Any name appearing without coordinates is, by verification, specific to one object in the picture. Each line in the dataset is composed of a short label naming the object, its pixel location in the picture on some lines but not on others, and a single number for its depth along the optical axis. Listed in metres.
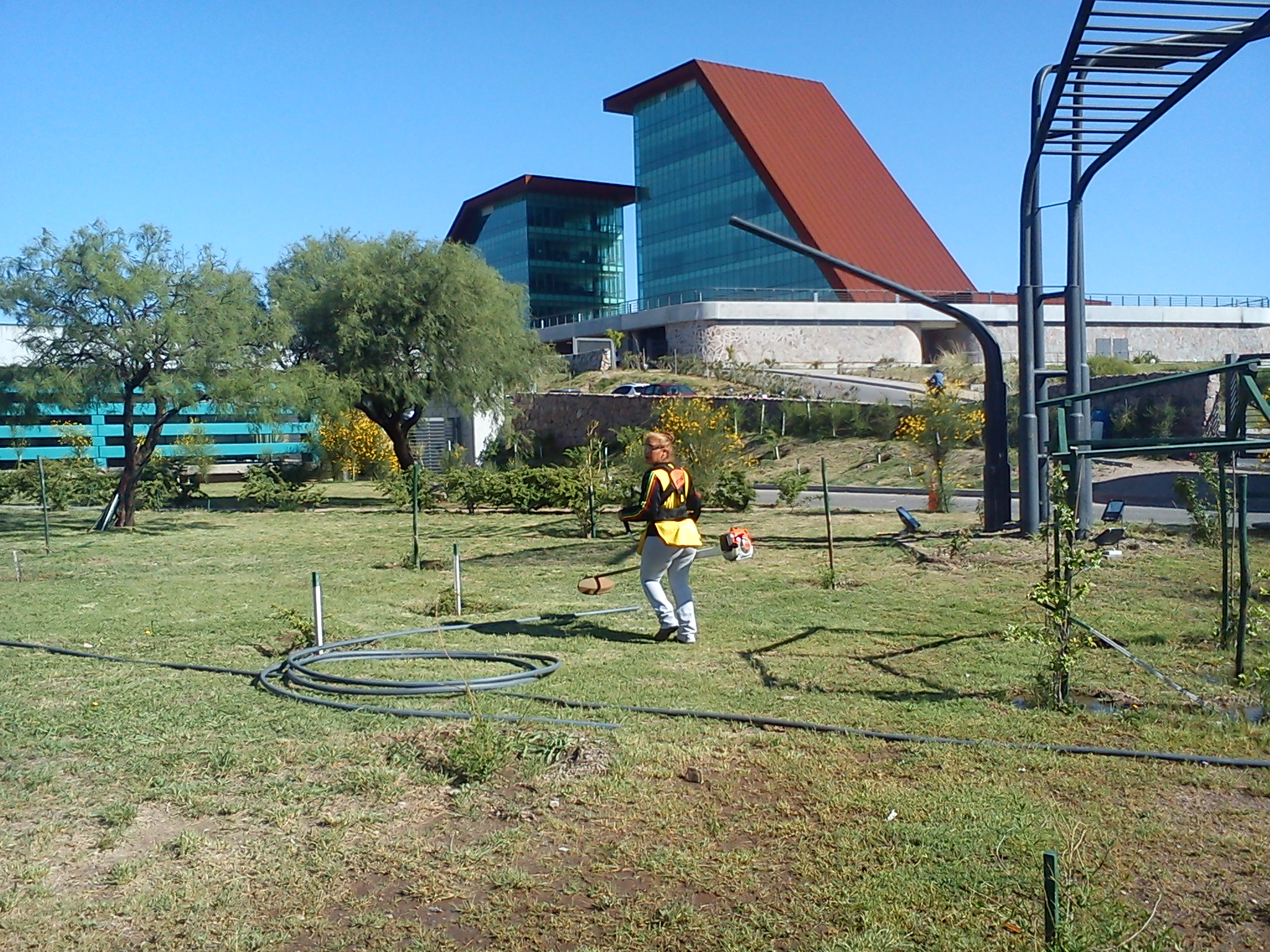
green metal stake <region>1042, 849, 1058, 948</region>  3.39
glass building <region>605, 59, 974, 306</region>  81.31
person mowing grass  8.87
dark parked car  47.94
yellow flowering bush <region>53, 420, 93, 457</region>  30.62
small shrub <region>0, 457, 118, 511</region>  23.73
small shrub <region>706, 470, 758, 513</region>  20.81
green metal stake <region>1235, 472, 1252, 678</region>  6.75
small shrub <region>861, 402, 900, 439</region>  36.62
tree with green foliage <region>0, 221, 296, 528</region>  22.16
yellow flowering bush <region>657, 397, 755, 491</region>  19.97
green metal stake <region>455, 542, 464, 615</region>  10.81
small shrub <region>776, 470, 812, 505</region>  22.50
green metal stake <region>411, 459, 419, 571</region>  14.90
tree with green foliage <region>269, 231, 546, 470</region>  30.81
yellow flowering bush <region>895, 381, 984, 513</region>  21.25
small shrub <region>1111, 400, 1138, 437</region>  33.38
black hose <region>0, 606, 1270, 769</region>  5.80
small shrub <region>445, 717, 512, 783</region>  5.56
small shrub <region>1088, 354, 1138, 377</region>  46.84
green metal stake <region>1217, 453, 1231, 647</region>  7.78
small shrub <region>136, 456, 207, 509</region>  26.25
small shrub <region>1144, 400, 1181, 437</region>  32.25
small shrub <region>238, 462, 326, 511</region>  28.41
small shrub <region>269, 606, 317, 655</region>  9.25
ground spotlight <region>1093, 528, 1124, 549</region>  13.78
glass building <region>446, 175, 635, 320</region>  102.81
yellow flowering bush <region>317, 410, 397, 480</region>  42.06
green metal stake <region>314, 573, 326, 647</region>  8.85
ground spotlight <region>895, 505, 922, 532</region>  15.75
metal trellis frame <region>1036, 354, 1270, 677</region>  6.19
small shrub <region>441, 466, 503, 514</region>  24.53
